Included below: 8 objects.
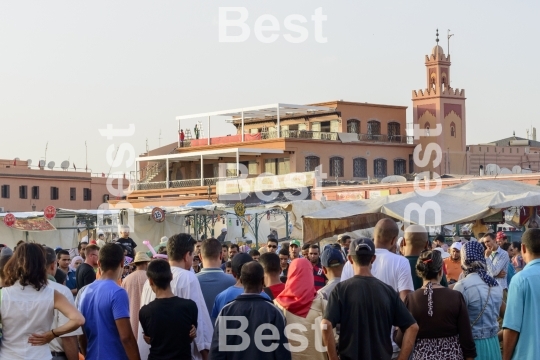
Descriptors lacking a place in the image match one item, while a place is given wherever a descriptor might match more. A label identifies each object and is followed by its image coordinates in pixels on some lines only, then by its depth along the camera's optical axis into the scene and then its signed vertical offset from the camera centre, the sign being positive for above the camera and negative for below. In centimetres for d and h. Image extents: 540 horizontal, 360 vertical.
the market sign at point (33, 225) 2625 -147
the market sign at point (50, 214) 2580 -114
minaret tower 6562 +370
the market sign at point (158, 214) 2888 -135
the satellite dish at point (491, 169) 5381 -26
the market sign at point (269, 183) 5244 -81
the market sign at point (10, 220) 2547 -127
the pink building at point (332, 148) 6162 +142
